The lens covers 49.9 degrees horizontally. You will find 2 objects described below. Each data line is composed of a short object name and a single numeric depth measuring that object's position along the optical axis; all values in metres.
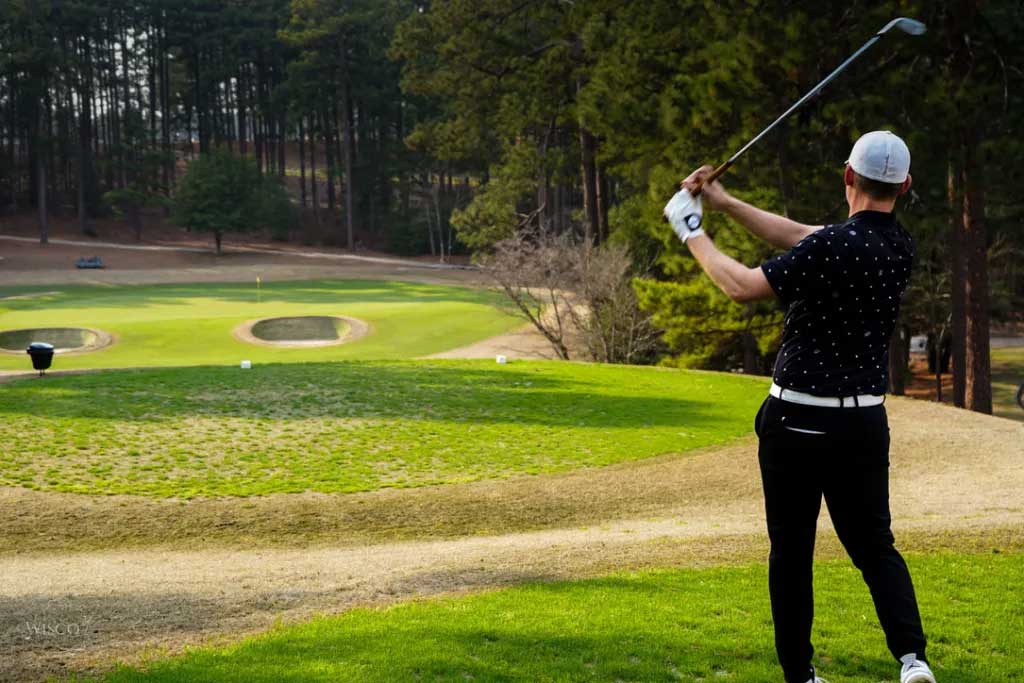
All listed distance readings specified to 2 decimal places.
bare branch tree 28.22
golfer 4.01
